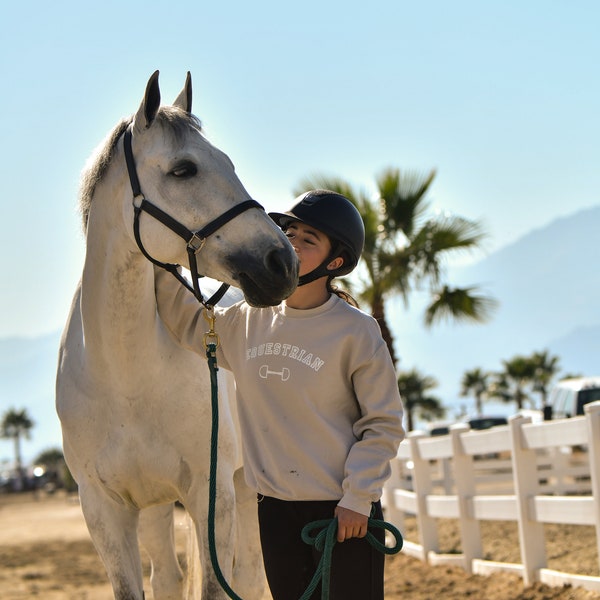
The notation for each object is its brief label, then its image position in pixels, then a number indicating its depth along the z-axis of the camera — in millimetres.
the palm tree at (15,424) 79188
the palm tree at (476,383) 70938
